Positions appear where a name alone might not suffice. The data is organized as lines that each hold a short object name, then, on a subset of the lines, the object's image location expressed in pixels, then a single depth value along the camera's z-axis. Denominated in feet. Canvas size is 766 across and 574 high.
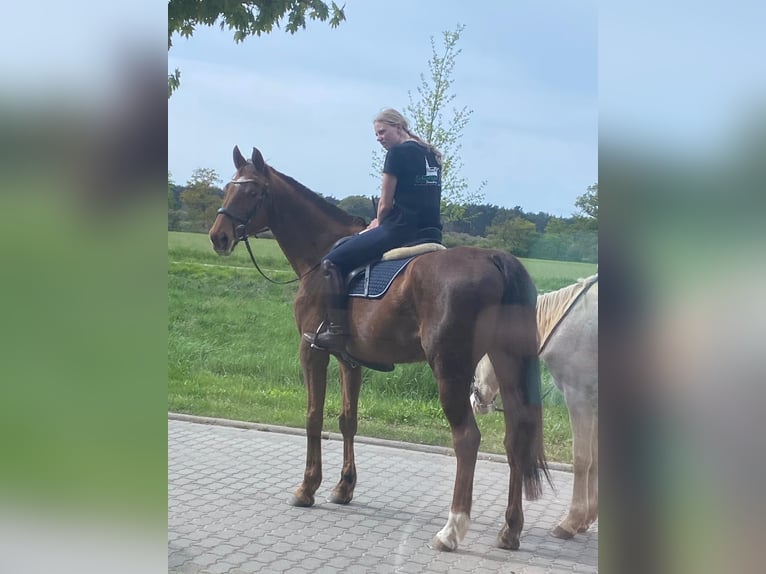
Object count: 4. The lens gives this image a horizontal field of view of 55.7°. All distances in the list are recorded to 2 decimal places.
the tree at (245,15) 13.38
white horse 12.07
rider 12.87
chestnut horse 12.29
